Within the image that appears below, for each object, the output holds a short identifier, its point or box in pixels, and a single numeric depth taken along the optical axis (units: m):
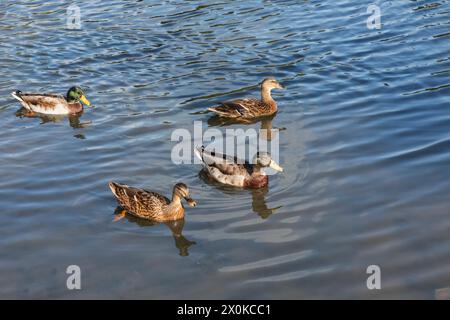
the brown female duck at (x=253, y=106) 15.88
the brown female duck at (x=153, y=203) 11.56
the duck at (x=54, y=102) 16.12
